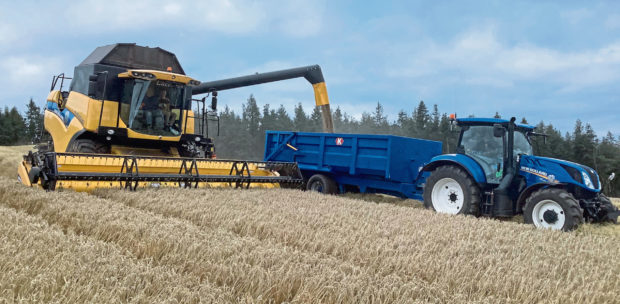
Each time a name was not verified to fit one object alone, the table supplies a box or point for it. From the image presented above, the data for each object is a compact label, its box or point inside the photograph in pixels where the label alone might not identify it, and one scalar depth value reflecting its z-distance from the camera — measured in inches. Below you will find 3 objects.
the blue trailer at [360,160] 373.7
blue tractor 268.5
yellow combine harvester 312.3
